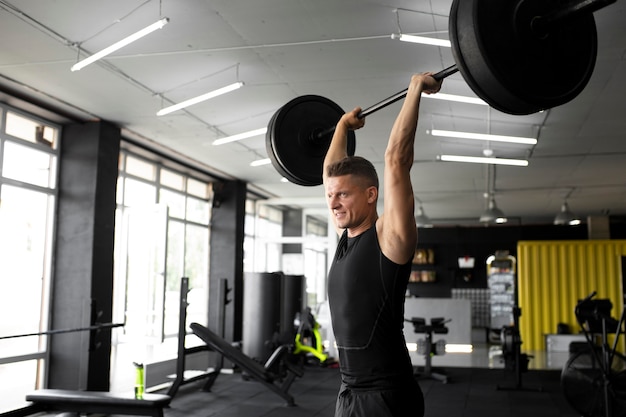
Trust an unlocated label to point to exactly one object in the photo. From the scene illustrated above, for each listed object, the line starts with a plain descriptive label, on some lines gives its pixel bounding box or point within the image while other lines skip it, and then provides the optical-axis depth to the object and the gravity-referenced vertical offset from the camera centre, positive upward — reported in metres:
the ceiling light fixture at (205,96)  4.48 +1.31
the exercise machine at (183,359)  5.59 -0.77
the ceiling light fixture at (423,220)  9.36 +0.87
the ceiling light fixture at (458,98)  4.71 +1.36
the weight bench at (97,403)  3.55 -0.74
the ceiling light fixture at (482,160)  6.66 +1.28
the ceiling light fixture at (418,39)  3.47 +1.33
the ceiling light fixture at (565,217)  9.18 +0.94
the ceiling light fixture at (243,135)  5.66 +1.25
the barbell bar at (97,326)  4.06 -0.35
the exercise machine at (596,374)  4.38 -0.65
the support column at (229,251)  8.43 +0.33
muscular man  1.45 -0.01
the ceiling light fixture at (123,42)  3.28 +1.28
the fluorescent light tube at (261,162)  6.63 +1.19
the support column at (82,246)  5.41 +0.23
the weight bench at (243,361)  5.34 -0.73
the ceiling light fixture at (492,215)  8.28 +0.85
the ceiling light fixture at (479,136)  5.64 +1.30
